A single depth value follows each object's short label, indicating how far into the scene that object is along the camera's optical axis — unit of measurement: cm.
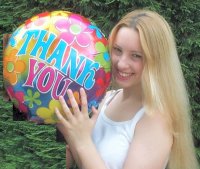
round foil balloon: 228
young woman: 230
